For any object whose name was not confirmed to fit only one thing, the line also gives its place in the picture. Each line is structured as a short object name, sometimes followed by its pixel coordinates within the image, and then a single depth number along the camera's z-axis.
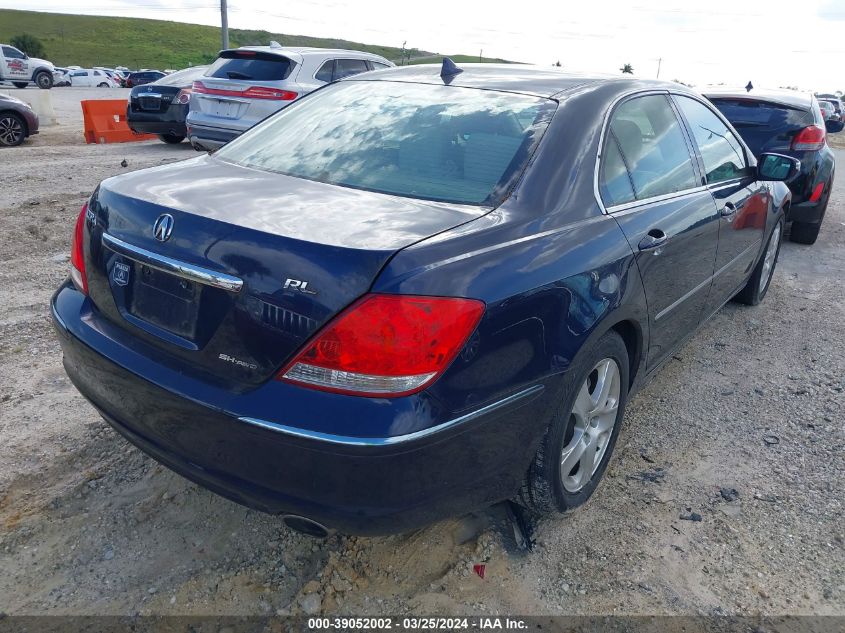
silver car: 9.27
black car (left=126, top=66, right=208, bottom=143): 12.30
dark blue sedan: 1.82
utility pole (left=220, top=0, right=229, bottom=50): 22.92
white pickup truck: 33.78
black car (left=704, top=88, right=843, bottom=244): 6.92
